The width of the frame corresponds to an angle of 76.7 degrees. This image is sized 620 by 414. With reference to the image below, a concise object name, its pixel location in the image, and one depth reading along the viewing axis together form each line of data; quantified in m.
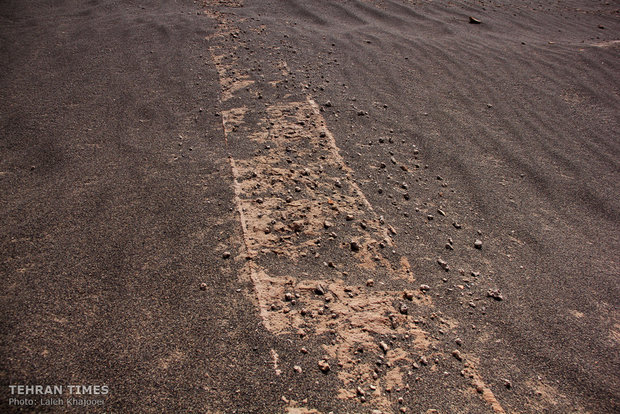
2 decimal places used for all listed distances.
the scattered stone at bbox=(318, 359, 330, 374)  1.53
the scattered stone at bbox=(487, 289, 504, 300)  1.98
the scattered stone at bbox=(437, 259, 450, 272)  2.10
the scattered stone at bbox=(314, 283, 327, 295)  1.86
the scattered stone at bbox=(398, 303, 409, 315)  1.82
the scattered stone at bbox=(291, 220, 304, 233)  2.18
